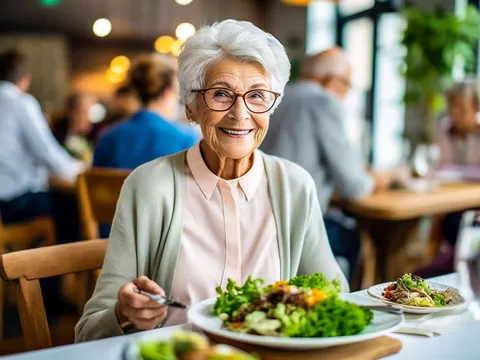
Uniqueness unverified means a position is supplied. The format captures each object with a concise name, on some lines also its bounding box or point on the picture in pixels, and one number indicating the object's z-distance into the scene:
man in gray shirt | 2.68
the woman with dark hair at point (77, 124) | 4.98
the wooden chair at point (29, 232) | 3.26
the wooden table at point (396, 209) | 2.52
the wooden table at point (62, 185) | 3.64
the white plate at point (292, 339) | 0.82
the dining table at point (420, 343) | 0.86
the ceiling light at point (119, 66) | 6.03
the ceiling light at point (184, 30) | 4.42
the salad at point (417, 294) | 1.06
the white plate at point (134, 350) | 0.61
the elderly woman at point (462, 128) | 3.71
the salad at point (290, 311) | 0.85
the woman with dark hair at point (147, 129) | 2.60
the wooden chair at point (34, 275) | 1.18
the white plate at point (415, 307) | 1.04
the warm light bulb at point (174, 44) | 5.80
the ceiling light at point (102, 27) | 3.14
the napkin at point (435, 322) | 0.98
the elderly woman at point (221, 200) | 1.26
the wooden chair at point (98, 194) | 2.21
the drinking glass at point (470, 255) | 0.96
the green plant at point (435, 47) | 4.21
